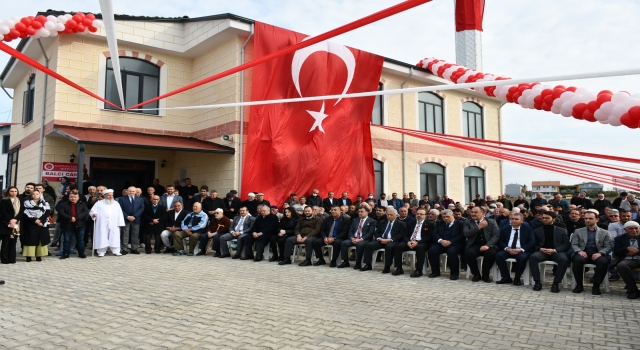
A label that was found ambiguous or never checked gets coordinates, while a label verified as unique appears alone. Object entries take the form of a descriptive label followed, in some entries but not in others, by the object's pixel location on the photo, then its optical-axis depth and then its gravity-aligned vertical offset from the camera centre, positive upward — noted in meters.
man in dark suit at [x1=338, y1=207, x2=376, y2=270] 9.40 -0.59
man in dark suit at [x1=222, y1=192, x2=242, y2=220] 12.21 -0.02
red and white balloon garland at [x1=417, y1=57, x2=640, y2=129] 5.94 +1.57
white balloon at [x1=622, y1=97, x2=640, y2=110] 5.87 +1.30
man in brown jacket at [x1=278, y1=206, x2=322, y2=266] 9.98 -0.59
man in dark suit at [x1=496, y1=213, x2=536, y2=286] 7.73 -0.66
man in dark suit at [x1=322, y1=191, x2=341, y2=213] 13.38 +0.13
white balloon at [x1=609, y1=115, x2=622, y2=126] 6.06 +1.12
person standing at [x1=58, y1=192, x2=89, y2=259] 10.10 -0.30
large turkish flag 12.84 +2.41
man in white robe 10.59 -0.39
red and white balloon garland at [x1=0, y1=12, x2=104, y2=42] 10.59 +4.41
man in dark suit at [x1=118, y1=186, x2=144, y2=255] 11.14 -0.26
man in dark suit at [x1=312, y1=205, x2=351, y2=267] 9.81 -0.55
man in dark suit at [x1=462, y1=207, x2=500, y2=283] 8.07 -0.61
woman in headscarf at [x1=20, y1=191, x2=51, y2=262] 9.46 -0.42
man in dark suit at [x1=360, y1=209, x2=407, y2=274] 9.05 -0.65
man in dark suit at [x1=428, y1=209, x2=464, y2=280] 8.34 -0.65
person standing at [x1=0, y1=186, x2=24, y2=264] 9.02 -0.33
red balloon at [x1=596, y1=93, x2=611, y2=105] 6.49 +1.51
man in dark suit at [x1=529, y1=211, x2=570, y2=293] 7.38 -0.68
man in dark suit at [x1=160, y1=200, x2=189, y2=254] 11.37 -0.41
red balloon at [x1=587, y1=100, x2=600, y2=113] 6.64 +1.44
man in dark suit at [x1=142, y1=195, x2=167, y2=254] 11.38 -0.38
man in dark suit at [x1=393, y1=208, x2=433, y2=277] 8.75 -0.66
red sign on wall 13.60 +1.02
